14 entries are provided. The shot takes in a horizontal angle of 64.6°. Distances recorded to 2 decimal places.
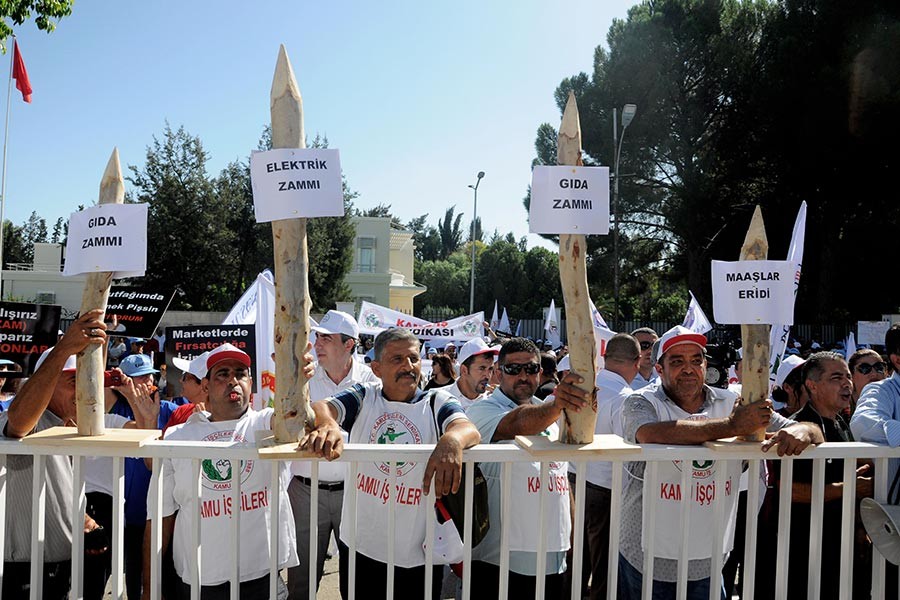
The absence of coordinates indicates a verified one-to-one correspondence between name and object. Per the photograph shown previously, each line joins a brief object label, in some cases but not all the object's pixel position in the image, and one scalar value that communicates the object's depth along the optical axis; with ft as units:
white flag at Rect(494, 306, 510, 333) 71.41
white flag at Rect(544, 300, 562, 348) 50.96
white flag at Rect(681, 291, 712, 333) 25.98
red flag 62.64
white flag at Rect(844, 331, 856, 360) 36.76
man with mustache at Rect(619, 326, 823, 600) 9.34
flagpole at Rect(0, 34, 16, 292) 76.43
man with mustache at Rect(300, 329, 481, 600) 8.73
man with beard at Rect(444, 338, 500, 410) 17.70
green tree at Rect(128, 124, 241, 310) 93.91
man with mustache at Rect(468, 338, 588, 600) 10.38
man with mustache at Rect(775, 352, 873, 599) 10.89
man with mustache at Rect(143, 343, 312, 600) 9.75
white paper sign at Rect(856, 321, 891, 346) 49.88
